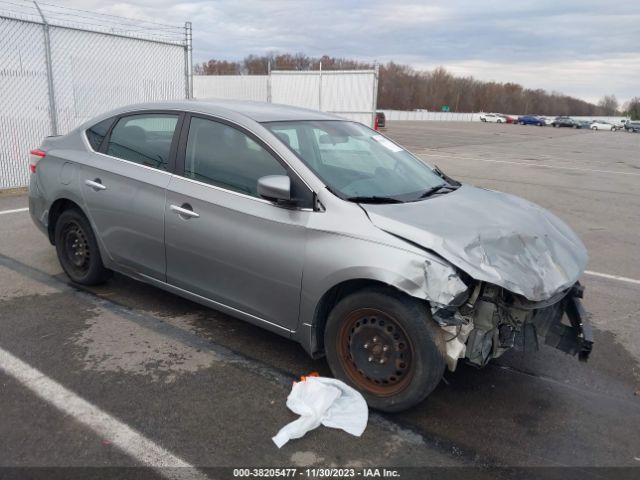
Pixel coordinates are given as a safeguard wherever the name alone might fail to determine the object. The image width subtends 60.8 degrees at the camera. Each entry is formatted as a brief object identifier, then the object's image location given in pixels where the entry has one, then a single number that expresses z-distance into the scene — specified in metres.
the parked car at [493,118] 85.31
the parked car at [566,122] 75.62
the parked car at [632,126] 71.31
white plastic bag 2.96
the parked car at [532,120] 76.81
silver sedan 2.97
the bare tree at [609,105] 151.50
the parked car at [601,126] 76.44
